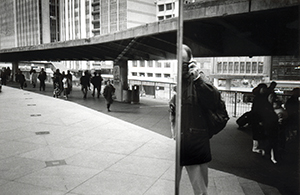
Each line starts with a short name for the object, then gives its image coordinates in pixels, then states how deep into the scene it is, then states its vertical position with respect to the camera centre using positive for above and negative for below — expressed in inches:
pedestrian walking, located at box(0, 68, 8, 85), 1115.3 -21.3
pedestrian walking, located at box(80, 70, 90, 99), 737.0 -21.6
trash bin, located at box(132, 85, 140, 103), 648.4 -50.2
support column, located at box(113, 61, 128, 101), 682.8 -9.6
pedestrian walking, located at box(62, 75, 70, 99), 684.3 -27.6
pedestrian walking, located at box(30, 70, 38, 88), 1023.0 -20.6
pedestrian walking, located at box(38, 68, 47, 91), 897.4 -14.6
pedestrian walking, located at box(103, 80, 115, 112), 519.9 -37.0
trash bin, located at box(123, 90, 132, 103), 664.4 -53.7
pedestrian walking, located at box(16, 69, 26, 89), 948.1 -19.5
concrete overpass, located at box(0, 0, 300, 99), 196.4 +42.2
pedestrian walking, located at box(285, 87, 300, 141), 181.6 -27.2
